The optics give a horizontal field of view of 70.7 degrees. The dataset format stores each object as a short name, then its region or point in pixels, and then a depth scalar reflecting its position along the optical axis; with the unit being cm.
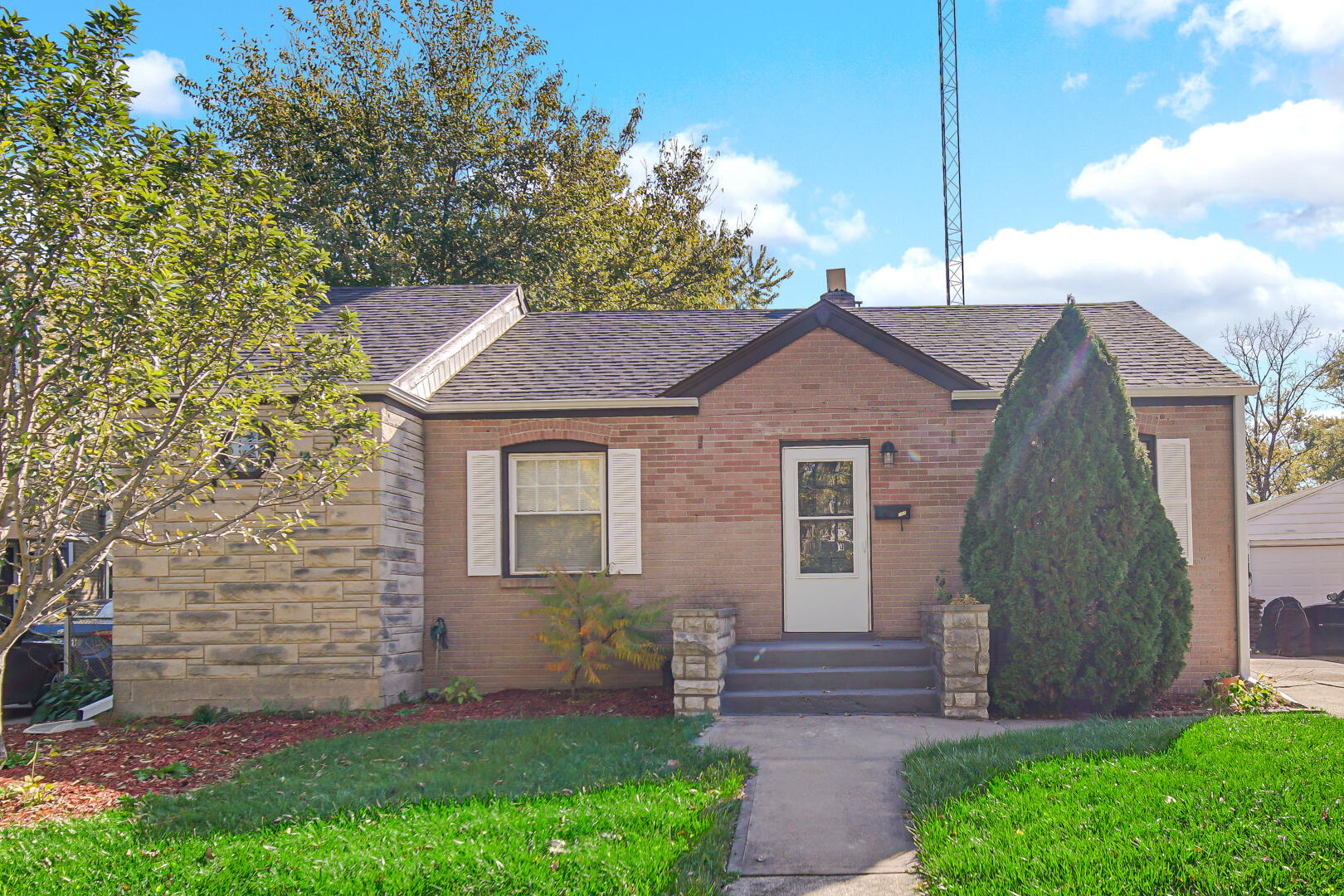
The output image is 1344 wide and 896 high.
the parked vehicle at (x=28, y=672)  936
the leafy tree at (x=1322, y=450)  3080
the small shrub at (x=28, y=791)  577
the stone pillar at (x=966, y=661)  820
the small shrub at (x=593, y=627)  898
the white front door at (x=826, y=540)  992
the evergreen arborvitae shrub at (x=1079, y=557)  810
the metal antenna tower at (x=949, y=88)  1859
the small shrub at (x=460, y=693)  952
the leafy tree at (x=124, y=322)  567
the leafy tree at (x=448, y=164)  2045
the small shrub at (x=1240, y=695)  867
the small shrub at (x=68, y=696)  910
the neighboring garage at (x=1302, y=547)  1602
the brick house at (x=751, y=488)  984
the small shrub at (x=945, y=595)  841
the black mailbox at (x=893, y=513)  989
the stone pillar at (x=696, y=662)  835
